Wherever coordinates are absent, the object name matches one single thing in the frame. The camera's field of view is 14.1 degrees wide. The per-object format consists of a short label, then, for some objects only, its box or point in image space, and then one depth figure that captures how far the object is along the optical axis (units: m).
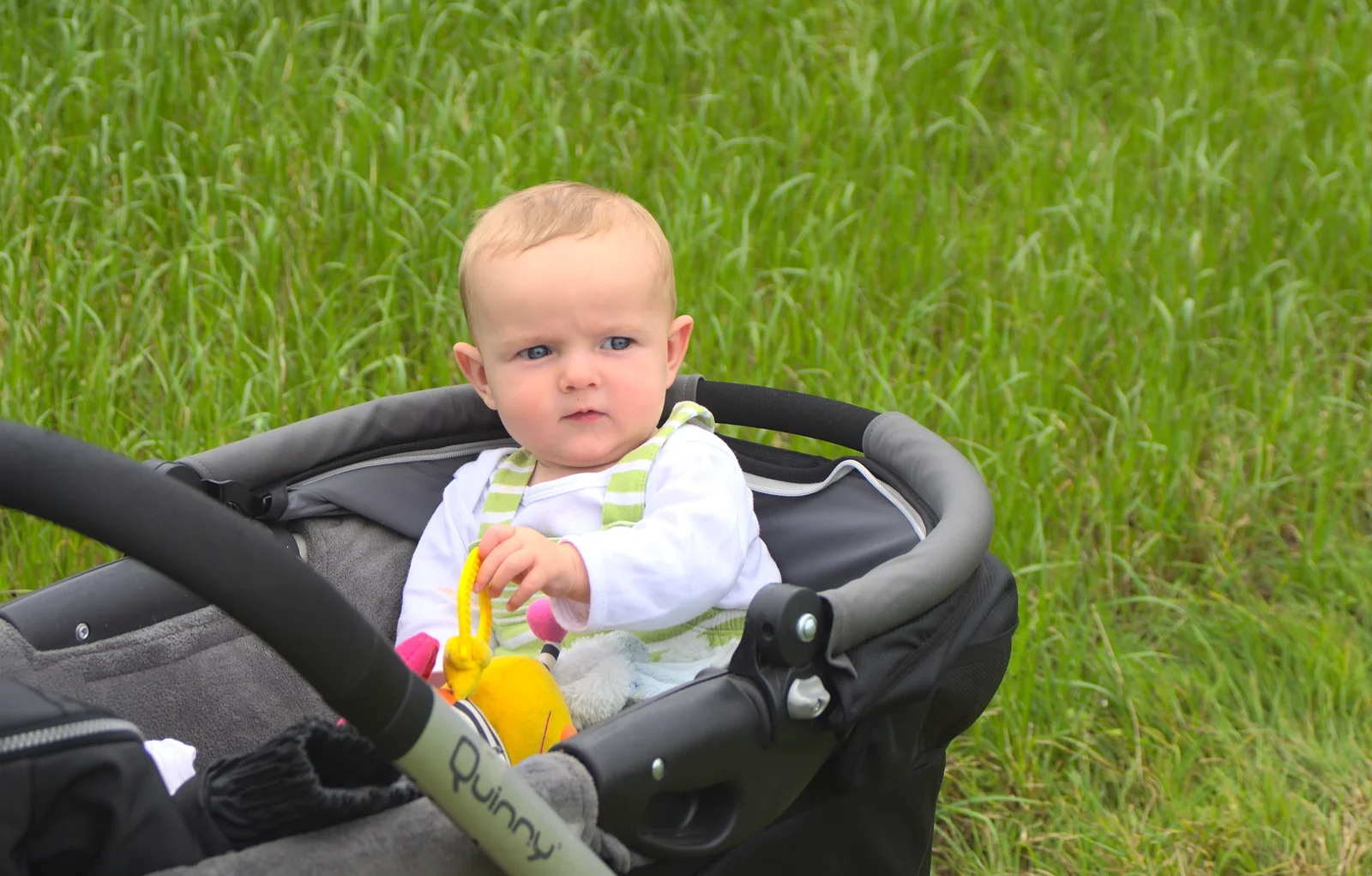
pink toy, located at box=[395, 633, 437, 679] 2.88
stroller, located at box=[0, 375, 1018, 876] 2.58
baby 2.87
